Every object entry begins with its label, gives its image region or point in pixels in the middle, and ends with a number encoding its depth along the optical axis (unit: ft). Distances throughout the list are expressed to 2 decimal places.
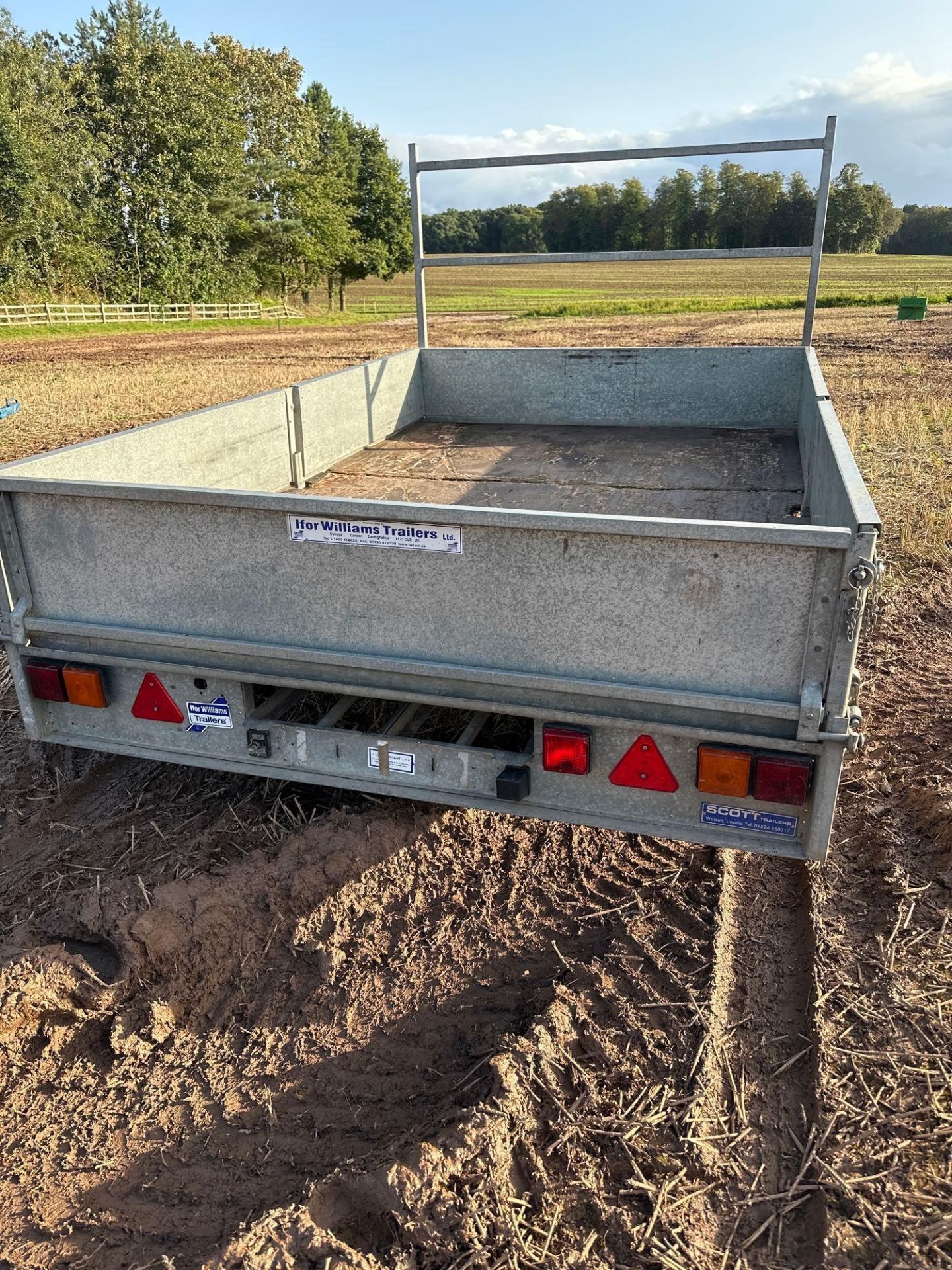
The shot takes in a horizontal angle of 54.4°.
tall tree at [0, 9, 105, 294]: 99.81
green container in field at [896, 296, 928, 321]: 90.43
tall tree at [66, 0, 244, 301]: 119.34
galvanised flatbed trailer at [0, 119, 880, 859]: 6.79
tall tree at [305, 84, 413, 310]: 161.99
